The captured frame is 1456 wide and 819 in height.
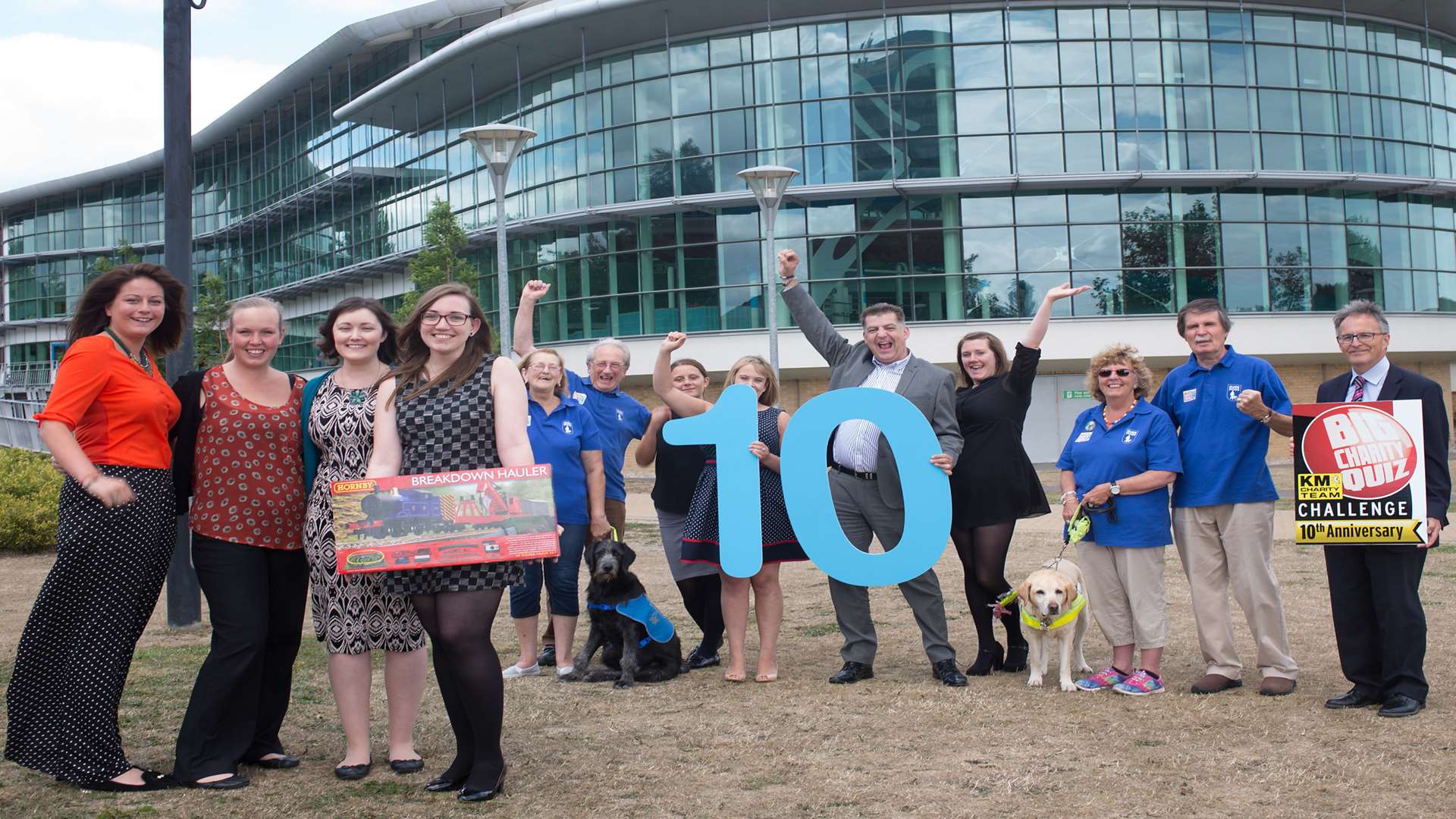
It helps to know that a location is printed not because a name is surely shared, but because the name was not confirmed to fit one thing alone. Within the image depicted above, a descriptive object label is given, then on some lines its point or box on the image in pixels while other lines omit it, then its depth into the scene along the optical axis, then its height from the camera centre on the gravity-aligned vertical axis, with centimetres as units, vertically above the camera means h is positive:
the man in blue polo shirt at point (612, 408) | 711 +34
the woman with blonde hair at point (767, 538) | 650 -46
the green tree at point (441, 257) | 2950 +550
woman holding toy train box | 417 +5
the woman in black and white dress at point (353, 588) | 450 -46
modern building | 3023 +759
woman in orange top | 430 -38
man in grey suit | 640 -12
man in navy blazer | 537 -70
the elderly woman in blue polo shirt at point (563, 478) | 652 -8
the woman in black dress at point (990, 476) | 641 -16
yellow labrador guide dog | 602 -88
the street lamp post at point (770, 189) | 1972 +470
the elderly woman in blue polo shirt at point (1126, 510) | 596 -35
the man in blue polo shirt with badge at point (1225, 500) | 585 -32
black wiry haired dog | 642 -96
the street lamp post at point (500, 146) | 1730 +493
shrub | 1355 -29
